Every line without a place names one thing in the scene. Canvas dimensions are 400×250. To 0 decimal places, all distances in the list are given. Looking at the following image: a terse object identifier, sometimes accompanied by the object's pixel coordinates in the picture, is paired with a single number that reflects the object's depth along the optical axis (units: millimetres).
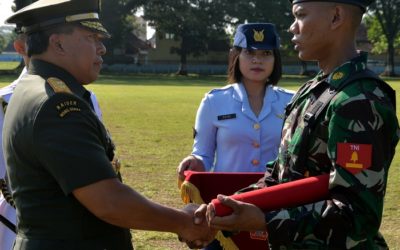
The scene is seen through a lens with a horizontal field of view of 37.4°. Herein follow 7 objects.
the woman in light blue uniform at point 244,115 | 4289
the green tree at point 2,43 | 131262
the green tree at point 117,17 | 63312
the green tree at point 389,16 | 66312
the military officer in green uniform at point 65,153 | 2297
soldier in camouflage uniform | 2232
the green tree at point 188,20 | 63062
